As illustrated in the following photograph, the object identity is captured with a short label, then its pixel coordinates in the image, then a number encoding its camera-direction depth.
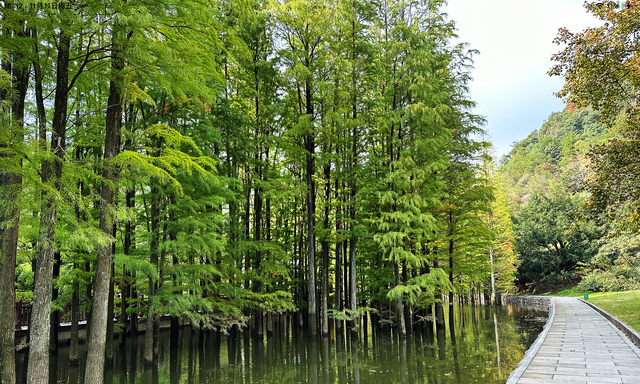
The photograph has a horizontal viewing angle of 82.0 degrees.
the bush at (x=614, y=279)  28.19
